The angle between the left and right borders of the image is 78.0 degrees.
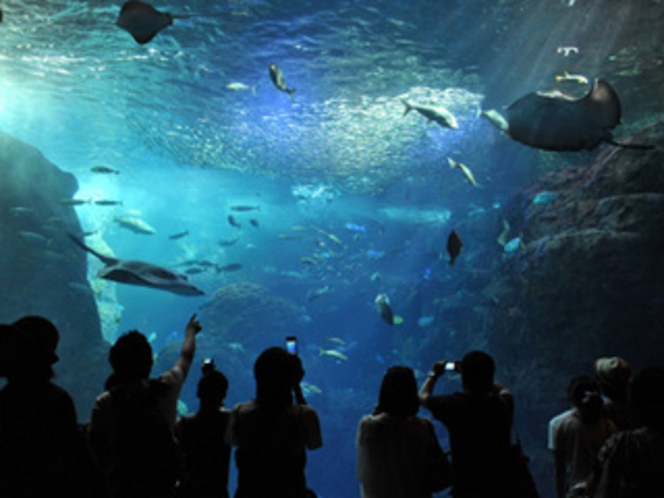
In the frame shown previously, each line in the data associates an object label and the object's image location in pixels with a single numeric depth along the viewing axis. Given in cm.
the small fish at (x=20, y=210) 1144
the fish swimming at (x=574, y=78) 813
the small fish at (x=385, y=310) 827
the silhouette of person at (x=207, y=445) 247
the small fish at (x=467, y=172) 859
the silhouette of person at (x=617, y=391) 289
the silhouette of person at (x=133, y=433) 222
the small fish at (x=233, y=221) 1620
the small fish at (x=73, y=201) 1170
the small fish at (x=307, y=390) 1343
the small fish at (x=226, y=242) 1923
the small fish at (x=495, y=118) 671
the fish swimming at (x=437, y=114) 727
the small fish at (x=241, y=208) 1443
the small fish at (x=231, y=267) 1736
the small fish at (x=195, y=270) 1634
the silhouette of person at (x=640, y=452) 211
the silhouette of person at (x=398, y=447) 242
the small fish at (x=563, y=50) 993
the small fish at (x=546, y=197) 1052
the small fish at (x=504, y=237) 1183
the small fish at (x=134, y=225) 1380
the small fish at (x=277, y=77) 646
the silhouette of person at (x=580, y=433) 281
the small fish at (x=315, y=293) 2066
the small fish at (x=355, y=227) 1956
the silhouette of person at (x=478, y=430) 243
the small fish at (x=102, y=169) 1043
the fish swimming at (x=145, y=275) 351
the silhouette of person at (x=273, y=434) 235
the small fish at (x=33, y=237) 1169
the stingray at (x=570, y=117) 369
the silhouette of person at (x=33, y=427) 185
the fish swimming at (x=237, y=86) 1007
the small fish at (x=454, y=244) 603
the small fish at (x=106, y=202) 1225
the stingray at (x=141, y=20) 427
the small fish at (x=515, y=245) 1094
